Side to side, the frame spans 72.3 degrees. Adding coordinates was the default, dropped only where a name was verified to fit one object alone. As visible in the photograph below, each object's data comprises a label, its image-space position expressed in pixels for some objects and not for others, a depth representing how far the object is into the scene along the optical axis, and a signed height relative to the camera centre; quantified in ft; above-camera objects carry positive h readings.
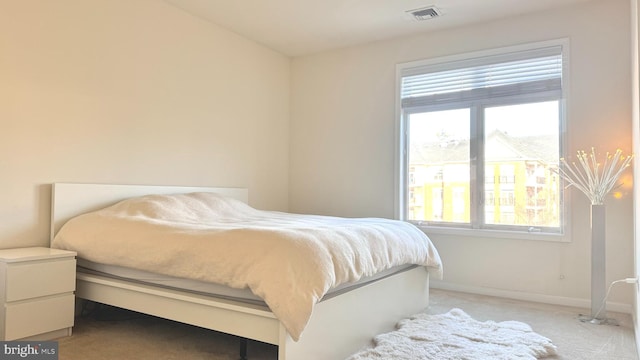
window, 12.28 +1.55
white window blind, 12.29 +3.43
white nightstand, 7.70 -2.02
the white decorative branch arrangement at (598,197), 10.23 -0.13
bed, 6.75 -2.11
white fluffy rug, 7.64 -2.87
